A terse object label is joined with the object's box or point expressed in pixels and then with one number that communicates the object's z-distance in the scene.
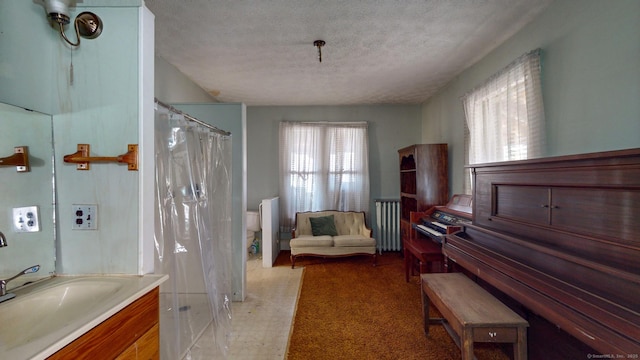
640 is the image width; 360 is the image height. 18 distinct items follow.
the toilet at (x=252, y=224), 4.07
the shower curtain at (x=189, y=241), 1.57
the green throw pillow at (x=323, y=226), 3.88
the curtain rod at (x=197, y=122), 1.53
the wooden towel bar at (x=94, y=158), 1.14
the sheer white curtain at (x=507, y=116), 1.89
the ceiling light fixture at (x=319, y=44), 2.25
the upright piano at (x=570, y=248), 0.93
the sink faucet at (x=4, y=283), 0.93
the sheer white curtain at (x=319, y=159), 4.21
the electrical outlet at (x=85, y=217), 1.16
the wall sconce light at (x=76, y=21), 1.08
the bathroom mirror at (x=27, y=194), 1.05
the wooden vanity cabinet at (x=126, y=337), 0.75
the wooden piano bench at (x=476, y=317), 1.33
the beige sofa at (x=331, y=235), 3.57
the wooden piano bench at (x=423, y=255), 2.55
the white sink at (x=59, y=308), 0.68
